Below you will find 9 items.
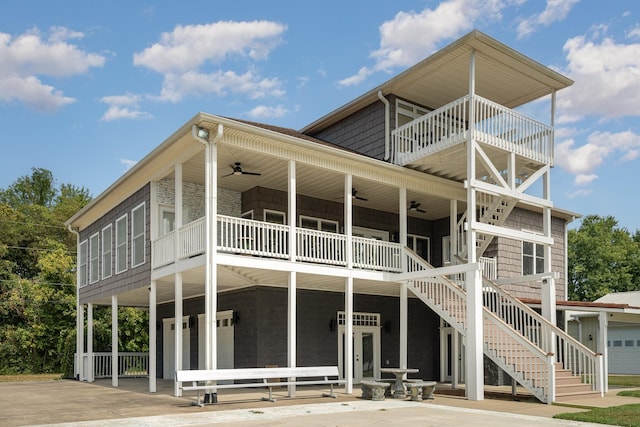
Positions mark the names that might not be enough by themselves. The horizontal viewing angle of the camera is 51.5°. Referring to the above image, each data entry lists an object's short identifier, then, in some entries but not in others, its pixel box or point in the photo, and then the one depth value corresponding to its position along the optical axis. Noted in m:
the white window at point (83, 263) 25.20
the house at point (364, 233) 15.53
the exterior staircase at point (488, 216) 18.27
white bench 13.64
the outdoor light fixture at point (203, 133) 14.49
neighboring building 31.12
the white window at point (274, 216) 19.59
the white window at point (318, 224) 20.28
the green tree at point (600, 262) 49.91
